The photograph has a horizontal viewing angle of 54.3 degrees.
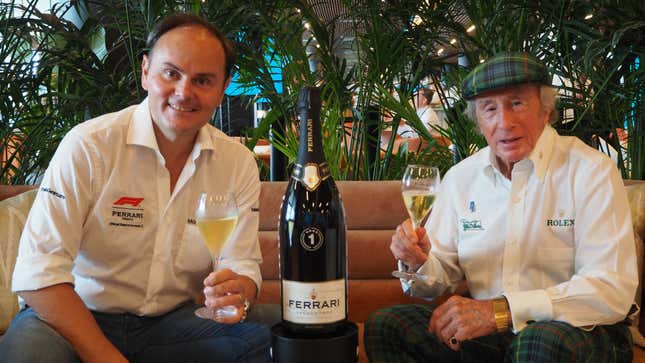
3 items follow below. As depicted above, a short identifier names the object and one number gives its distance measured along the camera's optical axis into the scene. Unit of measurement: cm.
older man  144
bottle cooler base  112
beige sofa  218
